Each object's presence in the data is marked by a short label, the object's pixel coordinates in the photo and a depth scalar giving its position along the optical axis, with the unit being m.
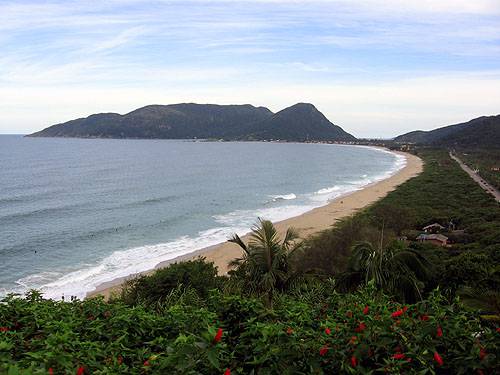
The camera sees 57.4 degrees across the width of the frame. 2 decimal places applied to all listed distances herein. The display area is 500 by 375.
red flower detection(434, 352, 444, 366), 3.32
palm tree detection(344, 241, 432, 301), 12.16
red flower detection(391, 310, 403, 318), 3.93
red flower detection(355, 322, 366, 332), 3.81
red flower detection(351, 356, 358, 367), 3.44
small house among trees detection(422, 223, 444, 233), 31.64
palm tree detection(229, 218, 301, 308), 13.56
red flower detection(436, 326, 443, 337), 3.58
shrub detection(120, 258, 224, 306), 14.44
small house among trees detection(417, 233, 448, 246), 28.12
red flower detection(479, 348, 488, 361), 3.29
